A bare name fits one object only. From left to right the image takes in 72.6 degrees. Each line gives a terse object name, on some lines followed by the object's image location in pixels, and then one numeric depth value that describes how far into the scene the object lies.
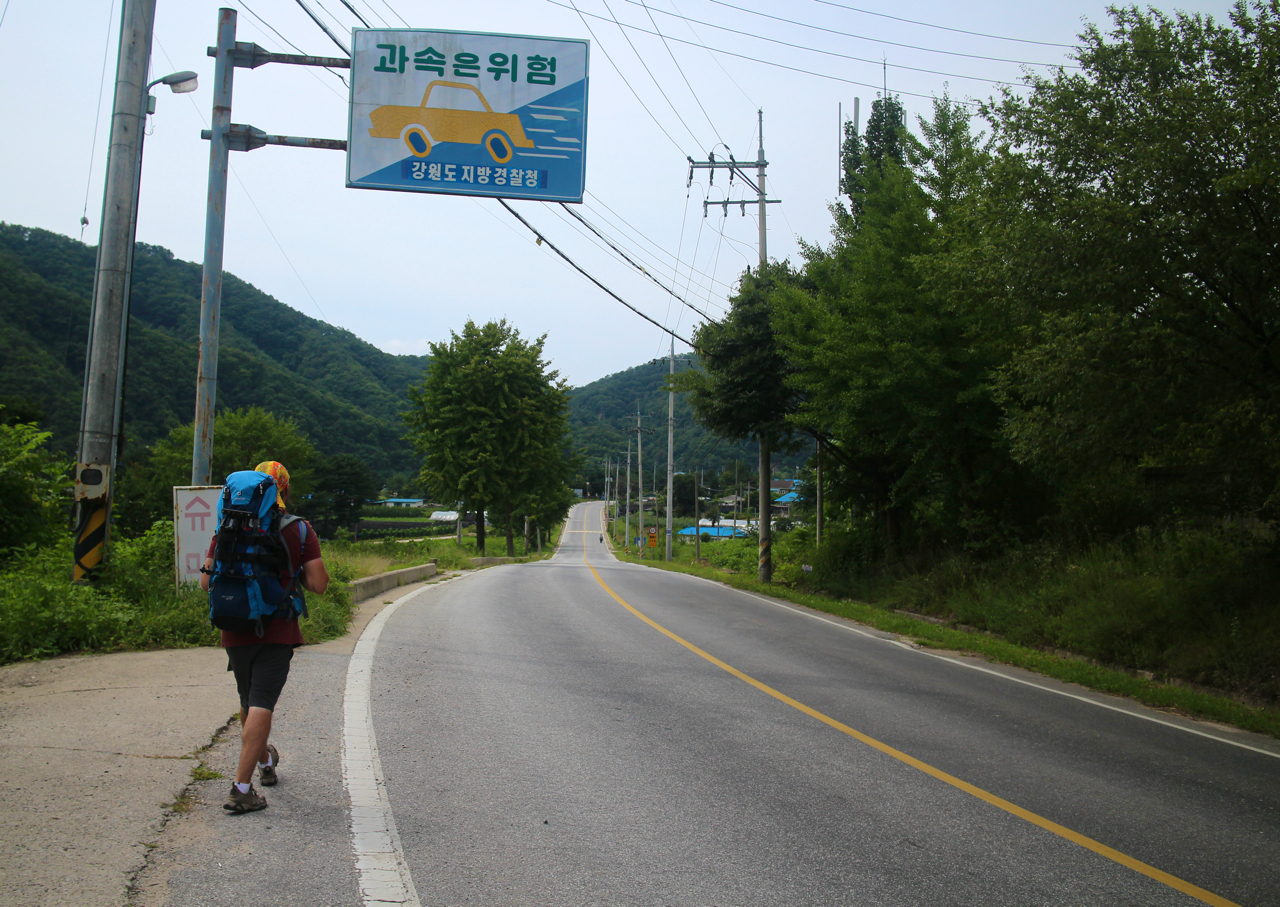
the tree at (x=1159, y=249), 9.35
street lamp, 9.89
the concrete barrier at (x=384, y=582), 15.23
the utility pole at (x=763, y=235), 26.78
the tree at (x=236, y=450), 46.41
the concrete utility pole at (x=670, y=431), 46.44
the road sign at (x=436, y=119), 11.27
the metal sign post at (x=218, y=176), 10.56
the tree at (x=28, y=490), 12.30
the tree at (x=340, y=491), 68.94
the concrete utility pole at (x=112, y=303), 9.23
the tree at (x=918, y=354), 16.41
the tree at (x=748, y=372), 23.62
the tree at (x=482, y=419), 42.16
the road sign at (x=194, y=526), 9.67
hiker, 4.59
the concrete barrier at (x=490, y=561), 36.64
